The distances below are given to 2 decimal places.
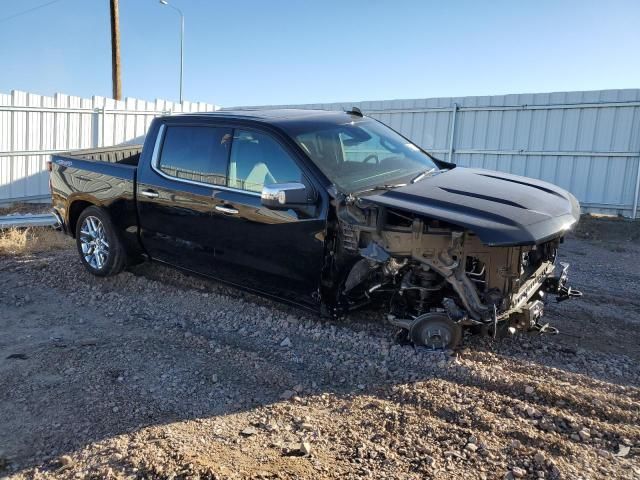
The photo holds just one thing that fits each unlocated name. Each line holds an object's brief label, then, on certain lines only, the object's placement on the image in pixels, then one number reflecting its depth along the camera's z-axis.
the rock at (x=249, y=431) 3.38
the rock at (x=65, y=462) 3.04
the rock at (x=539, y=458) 2.98
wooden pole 19.59
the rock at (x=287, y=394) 3.85
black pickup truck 4.11
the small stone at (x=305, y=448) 3.13
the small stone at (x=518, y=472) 2.90
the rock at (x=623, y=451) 3.08
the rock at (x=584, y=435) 3.24
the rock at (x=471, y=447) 3.13
